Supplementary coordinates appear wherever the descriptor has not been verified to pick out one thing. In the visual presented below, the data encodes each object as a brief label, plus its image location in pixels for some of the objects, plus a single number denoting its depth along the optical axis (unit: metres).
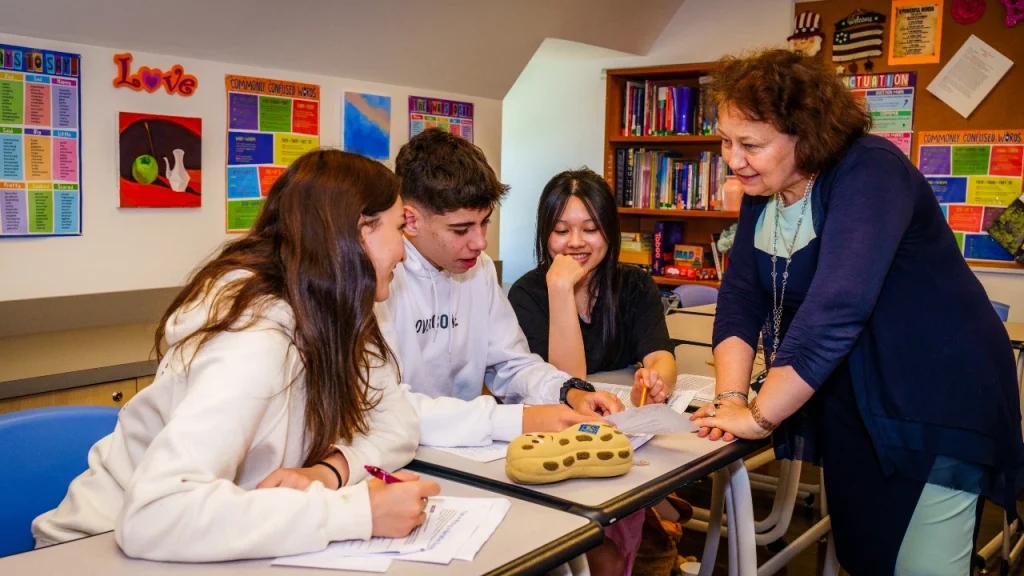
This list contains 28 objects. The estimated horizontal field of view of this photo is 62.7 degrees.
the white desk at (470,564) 0.98
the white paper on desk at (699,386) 1.96
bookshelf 4.45
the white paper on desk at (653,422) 1.45
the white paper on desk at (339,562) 0.99
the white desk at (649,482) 1.24
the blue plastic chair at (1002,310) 3.20
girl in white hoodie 0.99
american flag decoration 3.94
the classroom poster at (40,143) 2.25
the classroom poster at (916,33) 3.81
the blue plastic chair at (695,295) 3.85
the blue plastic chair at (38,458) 1.31
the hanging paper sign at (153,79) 2.44
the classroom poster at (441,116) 3.40
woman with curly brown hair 1.45
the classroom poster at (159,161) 2.49
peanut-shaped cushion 1.30
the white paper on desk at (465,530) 1.03
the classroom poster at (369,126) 3.13
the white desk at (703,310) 3.35
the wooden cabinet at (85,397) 1.98
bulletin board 3.63
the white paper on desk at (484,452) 1.46
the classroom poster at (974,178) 3.68
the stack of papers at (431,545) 1.01
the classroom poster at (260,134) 2.77
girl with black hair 2.20
